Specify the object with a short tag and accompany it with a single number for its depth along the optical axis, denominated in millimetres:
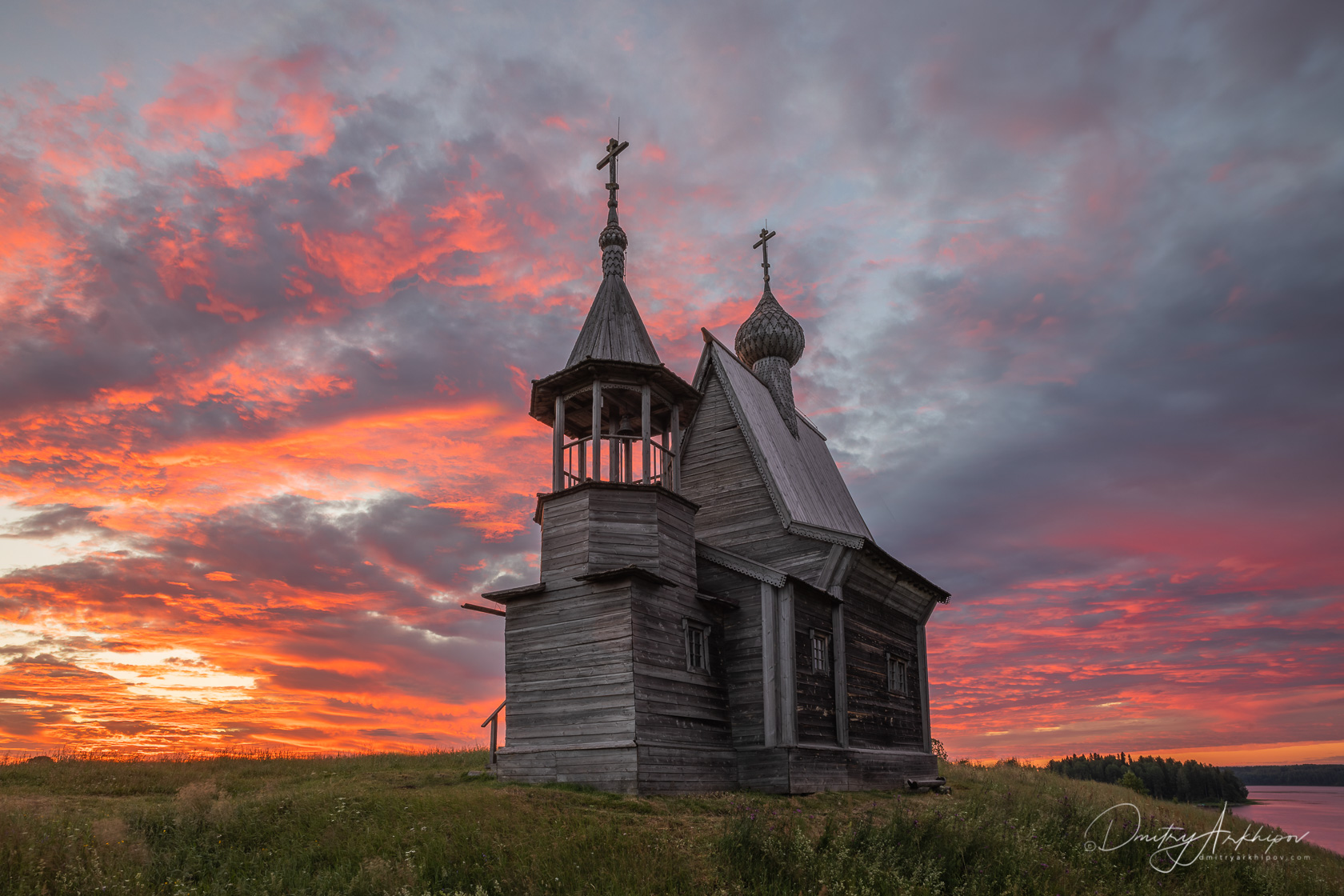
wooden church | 18109
